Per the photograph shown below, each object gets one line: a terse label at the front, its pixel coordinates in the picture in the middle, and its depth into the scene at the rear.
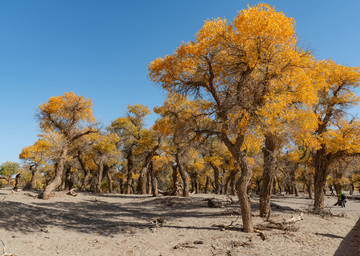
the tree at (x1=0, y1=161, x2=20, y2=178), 59.91
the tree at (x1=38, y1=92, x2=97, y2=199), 20.45
